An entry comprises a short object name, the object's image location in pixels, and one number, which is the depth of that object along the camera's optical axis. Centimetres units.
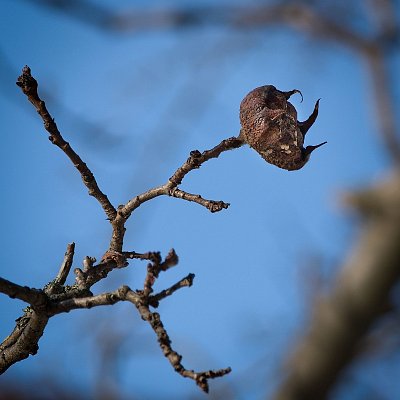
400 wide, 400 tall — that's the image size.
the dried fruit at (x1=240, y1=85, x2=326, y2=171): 293
